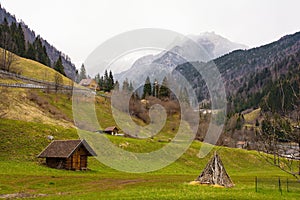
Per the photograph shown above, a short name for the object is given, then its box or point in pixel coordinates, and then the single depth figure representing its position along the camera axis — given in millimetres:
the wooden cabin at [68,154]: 49469
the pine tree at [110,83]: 151500
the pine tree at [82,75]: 177488
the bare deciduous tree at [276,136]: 15607
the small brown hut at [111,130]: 88969
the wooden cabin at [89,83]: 159750
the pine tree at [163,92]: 125938
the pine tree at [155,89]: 129875
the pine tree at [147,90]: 138125
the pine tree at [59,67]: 158500
